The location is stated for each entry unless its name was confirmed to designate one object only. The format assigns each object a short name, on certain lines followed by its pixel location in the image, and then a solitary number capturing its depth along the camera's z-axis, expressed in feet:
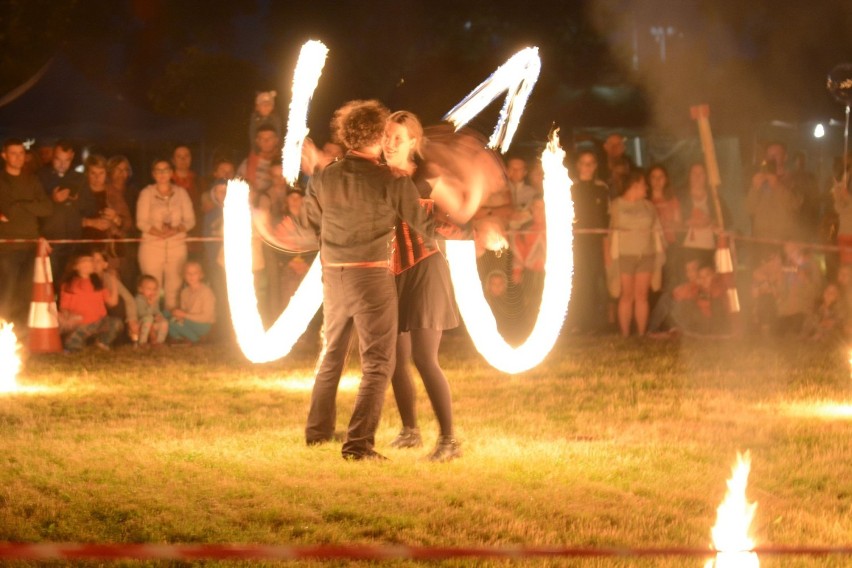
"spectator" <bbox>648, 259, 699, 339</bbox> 47.37
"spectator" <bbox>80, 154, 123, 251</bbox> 46.47
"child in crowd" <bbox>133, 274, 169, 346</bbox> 45.96
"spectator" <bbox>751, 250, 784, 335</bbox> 47.34
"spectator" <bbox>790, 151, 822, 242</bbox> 50.08
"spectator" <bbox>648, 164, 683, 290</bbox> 48.19
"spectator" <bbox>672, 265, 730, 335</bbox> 47.01
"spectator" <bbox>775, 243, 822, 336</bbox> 46.80
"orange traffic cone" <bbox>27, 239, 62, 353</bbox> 43.62
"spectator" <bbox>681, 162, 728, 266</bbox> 48.03
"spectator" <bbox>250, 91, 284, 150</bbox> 46.91
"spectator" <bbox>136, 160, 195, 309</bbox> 46.52
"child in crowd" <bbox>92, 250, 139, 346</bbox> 45.73
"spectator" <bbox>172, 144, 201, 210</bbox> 48.49
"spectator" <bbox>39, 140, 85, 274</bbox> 46.24
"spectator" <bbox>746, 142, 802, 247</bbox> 49.52
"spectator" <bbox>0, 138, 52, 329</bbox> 45.01
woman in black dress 25.86
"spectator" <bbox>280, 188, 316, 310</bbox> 47.06
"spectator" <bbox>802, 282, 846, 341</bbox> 45.32
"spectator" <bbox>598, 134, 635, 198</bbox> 48.11
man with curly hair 25.43
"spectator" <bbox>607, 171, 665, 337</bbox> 47.11
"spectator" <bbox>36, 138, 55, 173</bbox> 47.17
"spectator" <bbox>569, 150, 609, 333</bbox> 47.29
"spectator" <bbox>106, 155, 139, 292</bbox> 46.91
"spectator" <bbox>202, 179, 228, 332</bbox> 47.40
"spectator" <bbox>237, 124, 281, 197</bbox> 46.29
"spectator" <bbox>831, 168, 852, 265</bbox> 46.93
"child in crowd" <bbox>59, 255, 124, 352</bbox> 44.80
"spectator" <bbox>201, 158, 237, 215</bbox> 47.29
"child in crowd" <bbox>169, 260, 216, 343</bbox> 46.55
